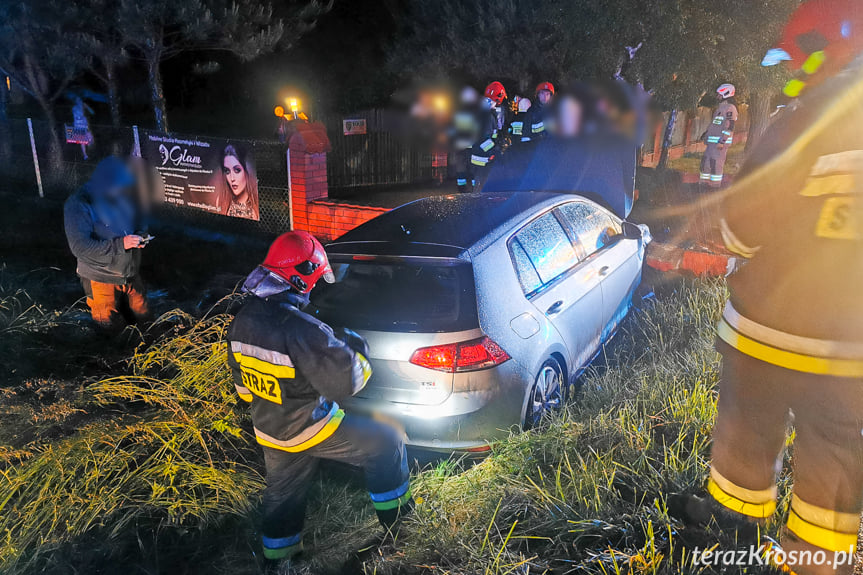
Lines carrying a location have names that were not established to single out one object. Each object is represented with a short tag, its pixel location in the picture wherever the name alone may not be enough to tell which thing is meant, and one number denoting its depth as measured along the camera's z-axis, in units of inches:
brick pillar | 330.0
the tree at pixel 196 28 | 589.3
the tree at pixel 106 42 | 609.9
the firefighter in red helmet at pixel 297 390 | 104.6
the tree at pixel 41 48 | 592.1
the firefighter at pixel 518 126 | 356.8
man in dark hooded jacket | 192.9
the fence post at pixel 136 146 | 419.2
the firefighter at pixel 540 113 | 340.8
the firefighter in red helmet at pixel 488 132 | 358.6
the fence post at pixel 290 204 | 341.1
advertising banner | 361.7
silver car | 134.0
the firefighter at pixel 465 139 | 388.5
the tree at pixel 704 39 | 388.8
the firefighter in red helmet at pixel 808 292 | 82.6
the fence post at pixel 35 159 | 517.3
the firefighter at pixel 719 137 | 418.0
